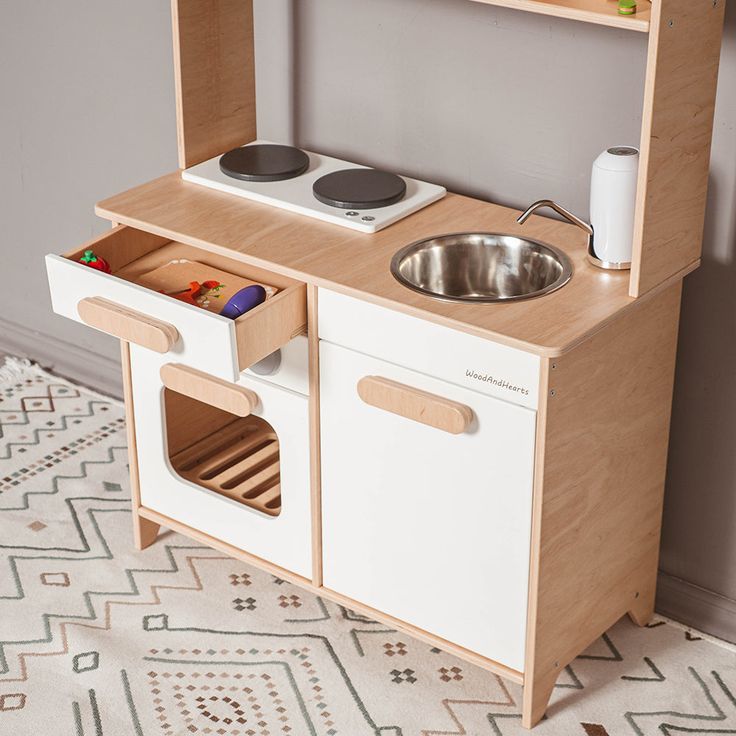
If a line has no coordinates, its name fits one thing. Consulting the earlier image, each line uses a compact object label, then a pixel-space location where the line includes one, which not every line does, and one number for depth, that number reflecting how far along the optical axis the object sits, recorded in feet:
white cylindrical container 10.37
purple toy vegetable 10.64
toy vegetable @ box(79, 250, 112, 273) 11.10
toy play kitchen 10.20
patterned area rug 10.91
